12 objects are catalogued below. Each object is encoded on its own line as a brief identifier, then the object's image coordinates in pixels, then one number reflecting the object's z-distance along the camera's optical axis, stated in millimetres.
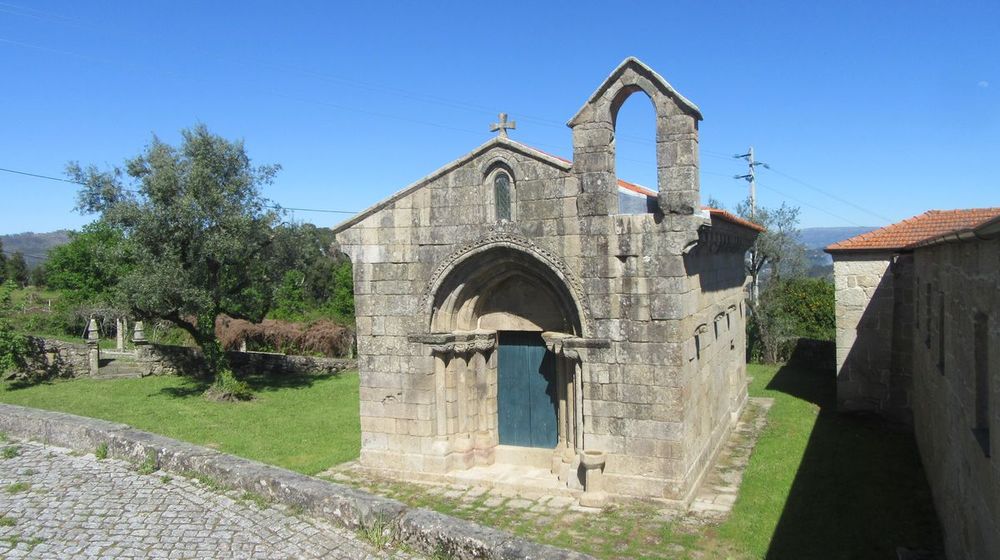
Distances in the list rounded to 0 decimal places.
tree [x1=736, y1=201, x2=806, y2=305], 24328
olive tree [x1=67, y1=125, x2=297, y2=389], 17094
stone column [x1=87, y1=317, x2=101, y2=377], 23109
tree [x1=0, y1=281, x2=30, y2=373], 21594
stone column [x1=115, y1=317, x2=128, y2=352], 26594
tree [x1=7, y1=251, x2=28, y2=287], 58753
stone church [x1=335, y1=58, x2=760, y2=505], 9531
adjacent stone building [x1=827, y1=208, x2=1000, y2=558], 5473
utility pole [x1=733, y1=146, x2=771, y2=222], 29712
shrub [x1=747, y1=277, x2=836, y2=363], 21938
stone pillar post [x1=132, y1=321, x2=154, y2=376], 23609
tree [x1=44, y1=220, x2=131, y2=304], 35000
